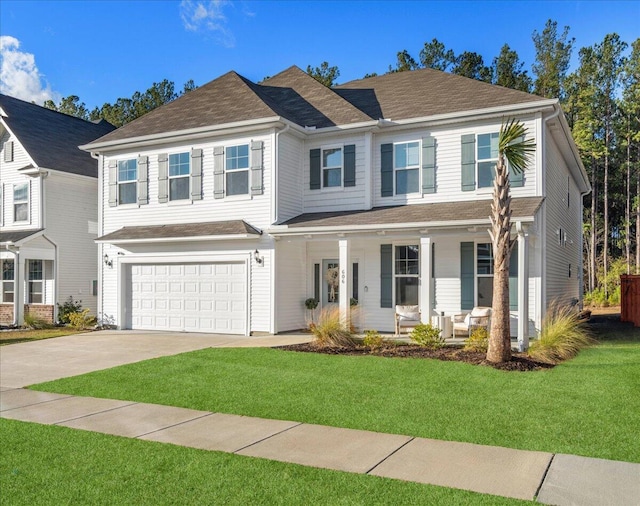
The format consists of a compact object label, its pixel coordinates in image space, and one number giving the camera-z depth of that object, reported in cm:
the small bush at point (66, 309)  2094
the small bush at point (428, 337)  1262
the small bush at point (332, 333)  1293
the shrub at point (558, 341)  1105
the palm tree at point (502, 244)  1066
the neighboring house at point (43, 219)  2117
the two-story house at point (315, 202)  1480
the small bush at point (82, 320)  1886
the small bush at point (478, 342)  1184
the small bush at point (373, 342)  1263
